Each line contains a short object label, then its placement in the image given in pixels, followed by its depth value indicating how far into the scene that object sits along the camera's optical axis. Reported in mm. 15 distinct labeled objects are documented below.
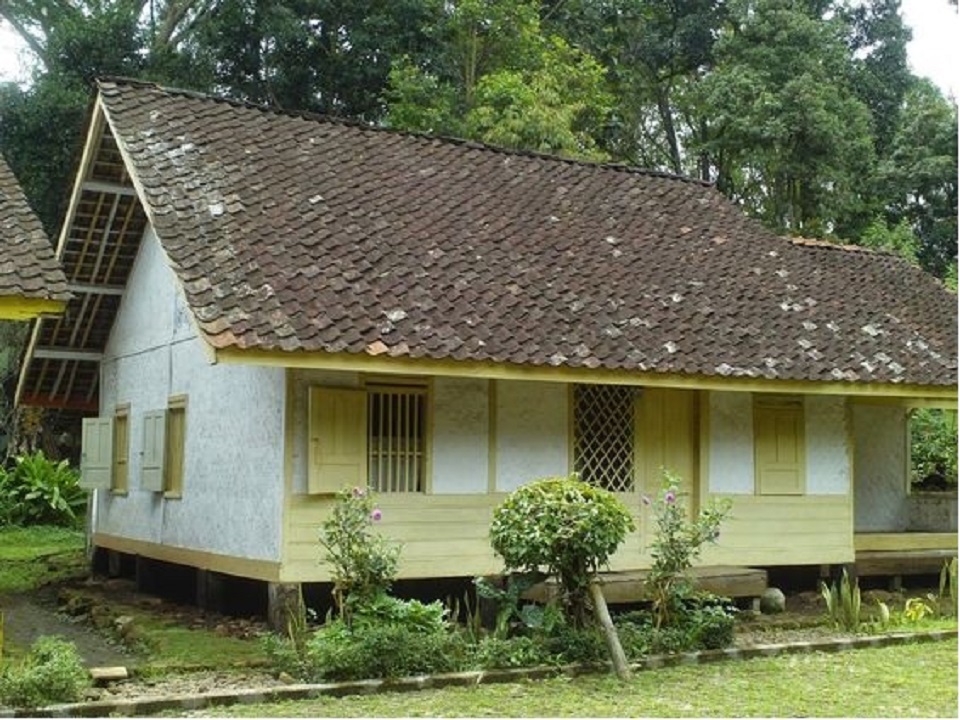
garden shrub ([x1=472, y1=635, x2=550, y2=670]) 8859
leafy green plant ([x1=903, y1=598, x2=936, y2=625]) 11828
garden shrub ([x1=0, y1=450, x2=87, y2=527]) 22188
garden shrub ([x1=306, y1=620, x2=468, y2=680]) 8461
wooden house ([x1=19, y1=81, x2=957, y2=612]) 11297
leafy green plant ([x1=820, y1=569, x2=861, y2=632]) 11391
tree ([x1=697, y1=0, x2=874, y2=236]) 27156
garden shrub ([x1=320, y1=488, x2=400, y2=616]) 9266
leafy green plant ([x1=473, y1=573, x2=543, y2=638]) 9258
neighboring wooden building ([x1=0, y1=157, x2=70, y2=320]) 9500
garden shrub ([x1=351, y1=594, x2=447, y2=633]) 9207
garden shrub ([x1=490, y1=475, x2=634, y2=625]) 8844
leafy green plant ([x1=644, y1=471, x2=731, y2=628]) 9625
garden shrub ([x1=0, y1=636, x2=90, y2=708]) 7500
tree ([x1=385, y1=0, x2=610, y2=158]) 24250
